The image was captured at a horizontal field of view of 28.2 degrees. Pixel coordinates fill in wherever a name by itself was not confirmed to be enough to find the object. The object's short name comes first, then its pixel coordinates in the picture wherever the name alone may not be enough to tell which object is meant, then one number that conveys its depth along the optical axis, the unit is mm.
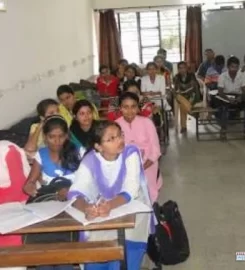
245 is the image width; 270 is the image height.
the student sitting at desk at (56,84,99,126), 4875
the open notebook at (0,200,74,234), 2117
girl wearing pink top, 3736
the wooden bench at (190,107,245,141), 7251
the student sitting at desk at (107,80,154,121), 4529
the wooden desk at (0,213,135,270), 2086
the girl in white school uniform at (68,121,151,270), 2553
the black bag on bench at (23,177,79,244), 2552
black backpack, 3105
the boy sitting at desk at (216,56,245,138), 7219
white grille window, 10062
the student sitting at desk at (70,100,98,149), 3537
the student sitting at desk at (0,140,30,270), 2537
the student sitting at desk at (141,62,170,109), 7508
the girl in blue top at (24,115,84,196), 3121
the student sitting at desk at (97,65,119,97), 7951
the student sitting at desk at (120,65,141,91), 7830
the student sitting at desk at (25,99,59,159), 3814
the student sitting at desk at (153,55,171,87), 8327
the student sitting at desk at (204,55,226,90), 8765
